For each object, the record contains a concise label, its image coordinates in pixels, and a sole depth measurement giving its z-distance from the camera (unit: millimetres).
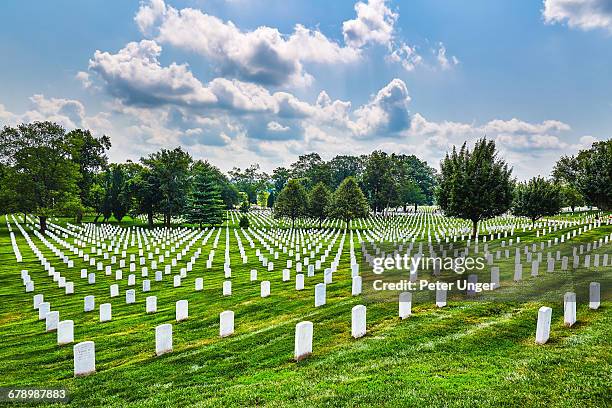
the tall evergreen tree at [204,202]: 56188
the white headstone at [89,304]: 13711
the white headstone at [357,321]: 8451
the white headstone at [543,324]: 7453
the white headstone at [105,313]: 12109
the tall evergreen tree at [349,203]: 51656
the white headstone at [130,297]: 14680
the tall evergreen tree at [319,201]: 61356
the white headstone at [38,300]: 14282
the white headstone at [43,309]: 12477
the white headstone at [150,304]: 12852
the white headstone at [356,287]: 12398
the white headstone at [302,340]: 7609
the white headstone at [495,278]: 11914
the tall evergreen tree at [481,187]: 32188
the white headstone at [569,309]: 8344
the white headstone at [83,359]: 7680
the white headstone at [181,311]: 11438
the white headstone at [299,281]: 14698
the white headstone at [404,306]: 9469
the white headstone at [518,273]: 13352
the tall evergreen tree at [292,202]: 58656
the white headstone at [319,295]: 11711
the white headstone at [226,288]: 14672
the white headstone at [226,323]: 9609
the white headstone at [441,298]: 10242
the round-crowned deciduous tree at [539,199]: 42969
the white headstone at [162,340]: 8625
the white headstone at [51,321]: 11406
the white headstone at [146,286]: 17133
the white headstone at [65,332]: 9914
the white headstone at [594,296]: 9516
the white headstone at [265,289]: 13882
